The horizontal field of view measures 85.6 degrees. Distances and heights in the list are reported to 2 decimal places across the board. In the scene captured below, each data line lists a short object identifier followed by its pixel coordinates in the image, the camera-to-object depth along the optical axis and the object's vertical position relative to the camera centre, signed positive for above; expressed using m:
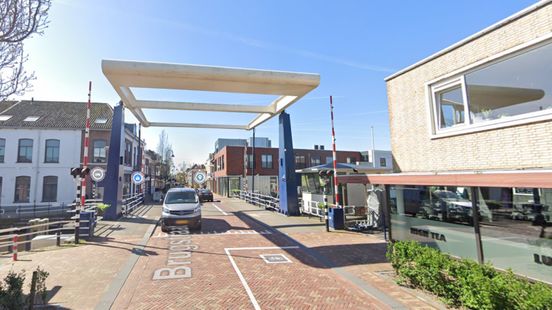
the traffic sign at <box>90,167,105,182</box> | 15.34 +0.66
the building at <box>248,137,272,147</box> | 55.40 +7.63
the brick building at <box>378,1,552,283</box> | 5.17 +0.60
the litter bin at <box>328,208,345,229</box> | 12.86 -1.66
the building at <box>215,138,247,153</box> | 62.03 +8.63
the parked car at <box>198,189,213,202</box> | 30.66 -1.25
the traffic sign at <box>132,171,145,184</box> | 20.33 +0.53
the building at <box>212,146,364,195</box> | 40.56 +2.27
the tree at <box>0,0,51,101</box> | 4.39 +2.41
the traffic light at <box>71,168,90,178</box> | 10.64 +0.54
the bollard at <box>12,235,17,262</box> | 8.39 -1.70
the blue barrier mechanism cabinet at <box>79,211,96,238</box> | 11.06 -1.39
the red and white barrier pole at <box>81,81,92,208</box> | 11.28 +1.23
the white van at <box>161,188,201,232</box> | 12.33 -1.25
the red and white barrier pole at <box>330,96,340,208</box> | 12.48 +0.98
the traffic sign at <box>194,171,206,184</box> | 26.17 +0.61
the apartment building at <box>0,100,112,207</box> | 26.64 +3.05
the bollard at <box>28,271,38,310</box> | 4.72 -1.65
